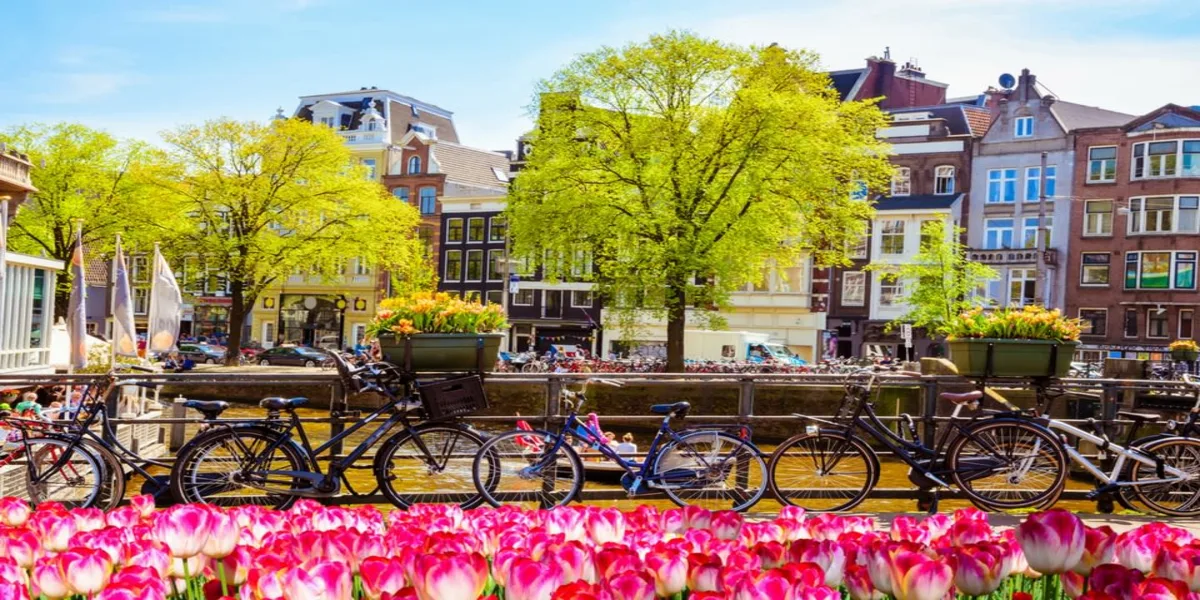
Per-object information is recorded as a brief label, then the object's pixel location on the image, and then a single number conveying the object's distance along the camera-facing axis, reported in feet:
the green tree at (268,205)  128.57
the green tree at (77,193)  131.75
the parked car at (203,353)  149.69
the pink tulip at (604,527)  9.67
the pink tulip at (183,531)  8.45
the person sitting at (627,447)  40.33
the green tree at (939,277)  132.46
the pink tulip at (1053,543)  8.09
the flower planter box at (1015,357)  26.14
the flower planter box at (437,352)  24.29
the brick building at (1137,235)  144.46
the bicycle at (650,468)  24.49
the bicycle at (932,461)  24.89
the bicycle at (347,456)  23.49
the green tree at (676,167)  93.91
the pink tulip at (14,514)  10.78
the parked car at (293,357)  144.05
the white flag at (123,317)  51.62
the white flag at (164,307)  53.98
